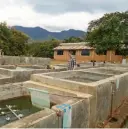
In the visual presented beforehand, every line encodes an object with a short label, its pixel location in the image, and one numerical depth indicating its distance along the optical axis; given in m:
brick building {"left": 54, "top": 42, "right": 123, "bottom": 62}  16.13
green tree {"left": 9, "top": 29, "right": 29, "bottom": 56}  16.85
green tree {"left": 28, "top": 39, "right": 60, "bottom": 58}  21.68
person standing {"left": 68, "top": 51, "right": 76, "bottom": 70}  6.65
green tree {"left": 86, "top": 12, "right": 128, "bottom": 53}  12.10
